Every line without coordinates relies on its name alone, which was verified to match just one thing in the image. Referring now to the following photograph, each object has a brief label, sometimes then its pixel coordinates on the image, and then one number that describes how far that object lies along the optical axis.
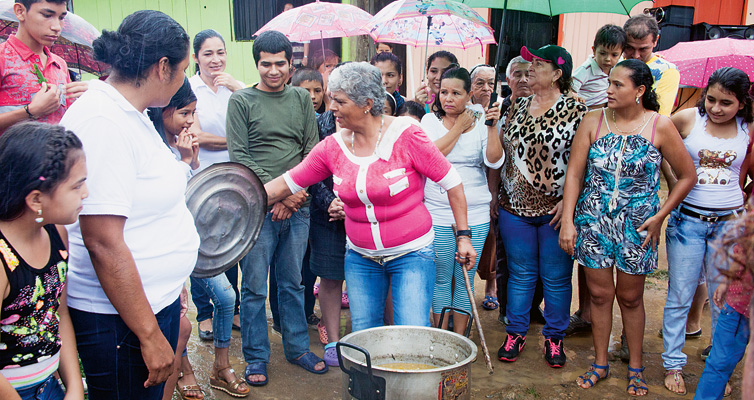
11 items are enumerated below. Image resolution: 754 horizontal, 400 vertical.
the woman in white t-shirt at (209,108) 4.05
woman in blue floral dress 3.46
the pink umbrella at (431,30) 4.91
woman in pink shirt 2.87
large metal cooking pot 2.17
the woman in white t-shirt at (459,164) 3.87
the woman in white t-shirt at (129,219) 1.70
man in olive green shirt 3.54
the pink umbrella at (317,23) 5.00
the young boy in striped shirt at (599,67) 4.54
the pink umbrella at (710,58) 7.19
